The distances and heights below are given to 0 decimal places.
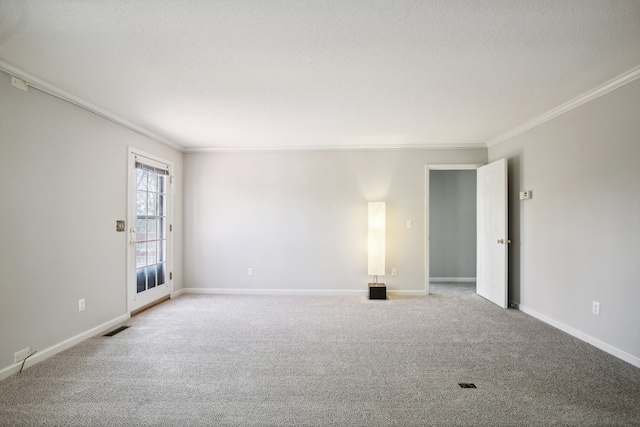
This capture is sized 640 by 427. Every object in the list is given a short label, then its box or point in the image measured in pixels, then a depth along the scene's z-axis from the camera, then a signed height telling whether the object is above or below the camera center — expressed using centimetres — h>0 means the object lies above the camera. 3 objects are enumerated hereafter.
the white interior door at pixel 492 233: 407 -27
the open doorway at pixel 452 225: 600 -20
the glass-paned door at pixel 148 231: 377 -22
